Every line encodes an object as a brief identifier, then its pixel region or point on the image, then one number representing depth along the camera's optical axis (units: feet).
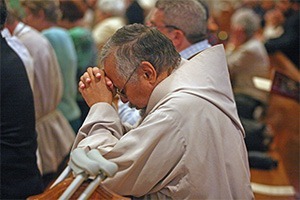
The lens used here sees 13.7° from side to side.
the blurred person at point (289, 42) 41.59
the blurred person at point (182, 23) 20.00
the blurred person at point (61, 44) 28.45
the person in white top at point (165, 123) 13.28
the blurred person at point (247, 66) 37.30
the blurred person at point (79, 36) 32.75
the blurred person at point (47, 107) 24.67
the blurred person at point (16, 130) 17.51
